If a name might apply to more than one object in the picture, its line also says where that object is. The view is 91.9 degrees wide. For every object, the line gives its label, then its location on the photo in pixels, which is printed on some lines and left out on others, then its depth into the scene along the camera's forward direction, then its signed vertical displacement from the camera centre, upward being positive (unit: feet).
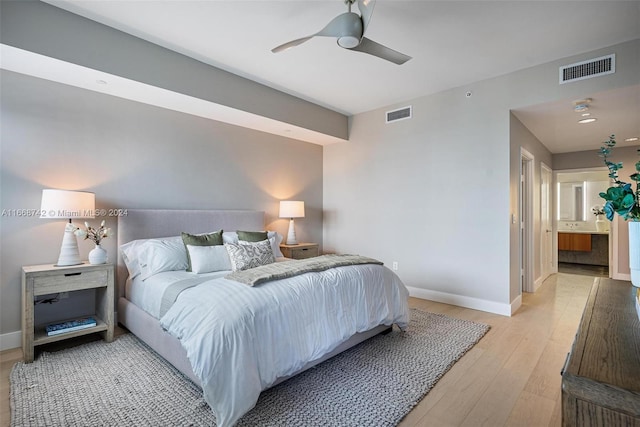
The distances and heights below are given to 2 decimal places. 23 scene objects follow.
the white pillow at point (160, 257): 9.82 -1.34
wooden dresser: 2.14 -1.26
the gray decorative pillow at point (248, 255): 10.32 -1.35
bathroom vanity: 23.35 -2.31
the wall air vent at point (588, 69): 10.06 +4.96
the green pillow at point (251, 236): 12.27 -0.82
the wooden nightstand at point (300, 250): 15.53 -1.77
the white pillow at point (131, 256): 10.18 -1.36
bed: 5.78 -2.45
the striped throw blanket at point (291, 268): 7.42 -1.42
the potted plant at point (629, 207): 3.66 +0.11
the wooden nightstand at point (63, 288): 8.21 -2.09
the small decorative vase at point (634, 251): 3.76 -0.43
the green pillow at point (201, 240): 10.79 -0.86
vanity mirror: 25.02 +1.27
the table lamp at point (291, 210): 15.90 +0.30
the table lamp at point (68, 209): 8.77 +0.18
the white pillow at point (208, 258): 10.23 -1.44
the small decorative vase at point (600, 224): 23.59 -0.58
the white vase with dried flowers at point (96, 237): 9.52 -0.69
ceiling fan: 6.99 +4.43
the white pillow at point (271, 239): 12.13 -0.95
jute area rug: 6.12 -3.97
